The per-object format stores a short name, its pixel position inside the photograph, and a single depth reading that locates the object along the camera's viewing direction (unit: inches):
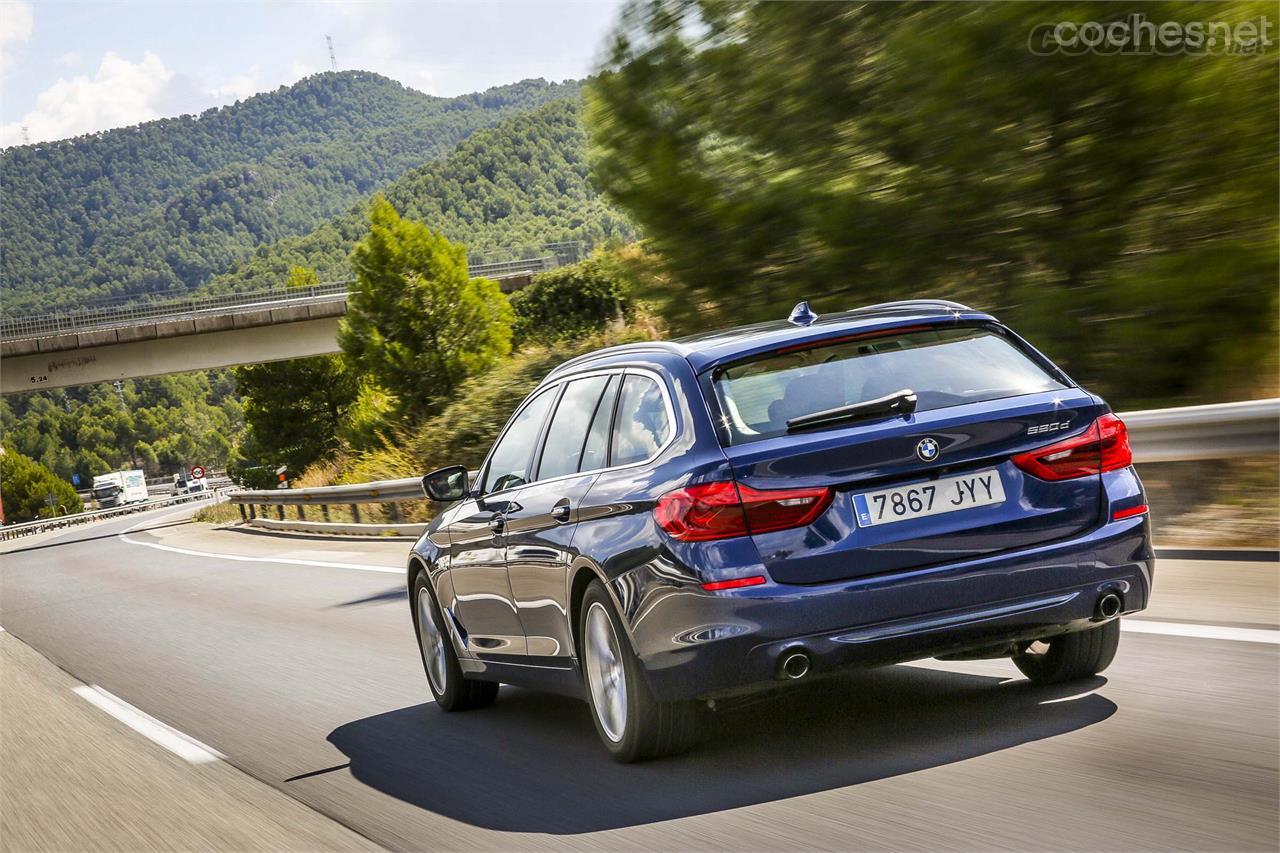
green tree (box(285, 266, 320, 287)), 2593.5
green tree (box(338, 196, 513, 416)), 1454.2
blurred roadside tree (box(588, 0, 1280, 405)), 432.1
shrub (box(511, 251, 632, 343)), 1704.0
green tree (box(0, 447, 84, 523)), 4788.4
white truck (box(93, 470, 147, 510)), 4899.1
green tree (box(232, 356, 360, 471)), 2632.9
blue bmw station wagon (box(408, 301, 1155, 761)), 192.5
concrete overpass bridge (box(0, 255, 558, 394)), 2396.7
